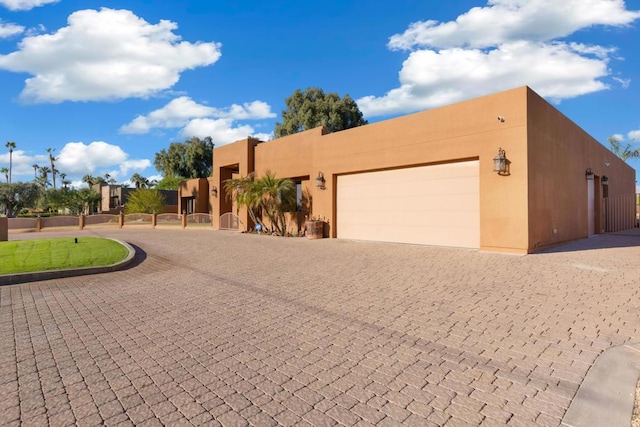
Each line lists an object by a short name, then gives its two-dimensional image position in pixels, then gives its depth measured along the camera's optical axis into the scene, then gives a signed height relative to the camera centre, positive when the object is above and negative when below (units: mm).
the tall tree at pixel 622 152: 31561 +5184
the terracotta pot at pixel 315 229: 15836 -866
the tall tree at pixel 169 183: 46812 +3957
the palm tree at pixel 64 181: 71625 +6975
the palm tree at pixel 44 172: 69125 +8496
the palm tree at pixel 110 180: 78688 +7465
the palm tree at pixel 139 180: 65875 +6155
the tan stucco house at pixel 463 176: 10242 +1230
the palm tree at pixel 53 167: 70312 +9432
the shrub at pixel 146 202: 34812 +1076
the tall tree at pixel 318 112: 35781 +10413
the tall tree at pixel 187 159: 49469 +7765
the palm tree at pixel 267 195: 17203 +825
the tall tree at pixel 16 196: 43894 +2228
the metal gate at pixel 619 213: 18656 -310
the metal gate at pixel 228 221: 22141 -610
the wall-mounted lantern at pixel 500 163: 10180 +1342
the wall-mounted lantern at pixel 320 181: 16156 +1374
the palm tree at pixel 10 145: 63062 +12430
